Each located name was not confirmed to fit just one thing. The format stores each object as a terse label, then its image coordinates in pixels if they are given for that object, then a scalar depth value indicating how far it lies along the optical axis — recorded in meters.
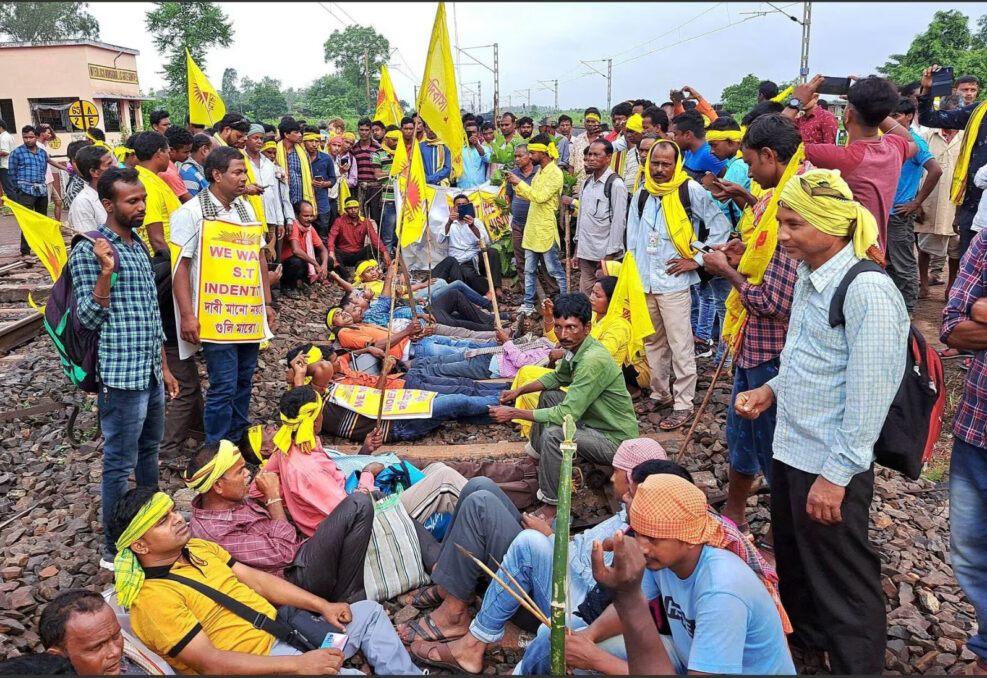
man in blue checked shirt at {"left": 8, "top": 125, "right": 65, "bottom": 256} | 10.88
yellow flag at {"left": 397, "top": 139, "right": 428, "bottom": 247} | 7.32
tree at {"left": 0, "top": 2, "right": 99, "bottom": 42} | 49.66
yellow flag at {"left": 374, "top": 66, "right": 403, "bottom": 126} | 12.00
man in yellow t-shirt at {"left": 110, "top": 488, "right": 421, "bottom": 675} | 2.58
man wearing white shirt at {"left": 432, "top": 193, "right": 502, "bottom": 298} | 9.31
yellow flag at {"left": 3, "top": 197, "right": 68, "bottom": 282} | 4.30
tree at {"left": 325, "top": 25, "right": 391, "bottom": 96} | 61.66
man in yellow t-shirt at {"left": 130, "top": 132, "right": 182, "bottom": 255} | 5.07
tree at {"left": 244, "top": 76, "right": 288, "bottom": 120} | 55.56
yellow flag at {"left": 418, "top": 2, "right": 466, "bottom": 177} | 5.57
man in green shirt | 4.08
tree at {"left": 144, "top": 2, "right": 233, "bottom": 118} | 36.19
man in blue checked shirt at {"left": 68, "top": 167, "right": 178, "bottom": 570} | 3.48
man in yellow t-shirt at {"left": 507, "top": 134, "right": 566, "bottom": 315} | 8.07
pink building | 27.38
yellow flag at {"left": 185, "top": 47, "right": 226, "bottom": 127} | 8.86
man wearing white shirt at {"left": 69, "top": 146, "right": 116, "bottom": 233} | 4.72
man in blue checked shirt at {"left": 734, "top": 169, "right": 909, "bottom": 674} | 2.36
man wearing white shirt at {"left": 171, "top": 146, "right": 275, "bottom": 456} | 4.55
